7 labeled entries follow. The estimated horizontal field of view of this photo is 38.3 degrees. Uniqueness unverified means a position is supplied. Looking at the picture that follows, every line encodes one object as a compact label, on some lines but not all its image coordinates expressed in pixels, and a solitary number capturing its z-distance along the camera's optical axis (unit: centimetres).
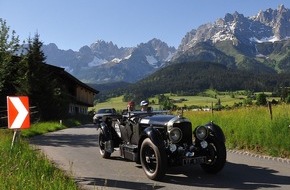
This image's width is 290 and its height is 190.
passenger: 1215
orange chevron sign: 984
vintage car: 902
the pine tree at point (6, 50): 2491
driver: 1275
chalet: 5773
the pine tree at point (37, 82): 3788
